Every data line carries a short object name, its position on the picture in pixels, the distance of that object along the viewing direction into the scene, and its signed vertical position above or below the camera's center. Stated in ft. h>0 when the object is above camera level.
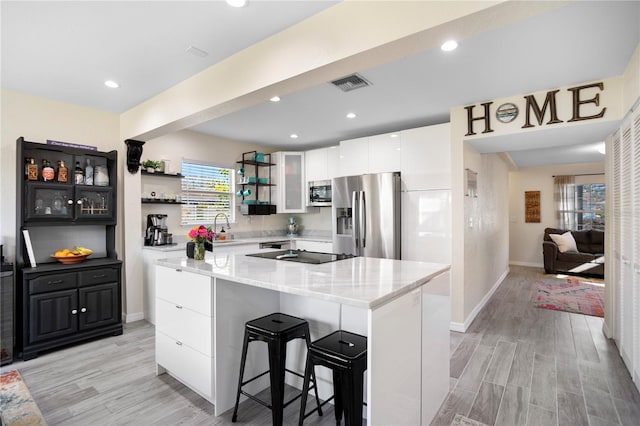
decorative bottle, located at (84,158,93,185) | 11.62 +1.43
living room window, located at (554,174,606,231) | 23.58 +0.83
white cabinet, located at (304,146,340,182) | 17.16 +2.76
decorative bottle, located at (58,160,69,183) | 11.00 +1.43
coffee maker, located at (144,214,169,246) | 13.66 -0.77
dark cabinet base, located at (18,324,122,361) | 9.66 -4.10
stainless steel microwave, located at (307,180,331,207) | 17.46 +1.13
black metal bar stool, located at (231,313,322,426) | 6.38 -2.63
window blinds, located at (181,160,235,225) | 15.66 +1.12
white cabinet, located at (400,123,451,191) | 12.51 +2.24
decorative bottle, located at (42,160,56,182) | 10.63 +1.41
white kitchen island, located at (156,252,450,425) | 5.14 -2.25
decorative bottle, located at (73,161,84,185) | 11.27 +1.38
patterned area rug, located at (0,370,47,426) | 6.75 -4.30
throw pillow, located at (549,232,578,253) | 22.41 -2.14
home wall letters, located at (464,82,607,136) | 9.34 +3.28
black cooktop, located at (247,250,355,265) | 8.41 -1.21
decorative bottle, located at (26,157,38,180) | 10.35 +1.46
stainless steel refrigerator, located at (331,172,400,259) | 13.39 -0.04
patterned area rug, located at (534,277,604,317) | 14.75 -4.38
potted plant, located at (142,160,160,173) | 13.65 +2.09
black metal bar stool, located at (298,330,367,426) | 5.30 -2.62
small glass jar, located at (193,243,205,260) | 8.68 -1.01
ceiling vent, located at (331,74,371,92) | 9.42 +3.95
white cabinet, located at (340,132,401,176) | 13.97 +2.69
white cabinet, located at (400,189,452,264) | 12.51 -0.51
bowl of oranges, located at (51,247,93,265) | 10.89 -1.39
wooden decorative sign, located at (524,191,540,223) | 25.51 +0.51
